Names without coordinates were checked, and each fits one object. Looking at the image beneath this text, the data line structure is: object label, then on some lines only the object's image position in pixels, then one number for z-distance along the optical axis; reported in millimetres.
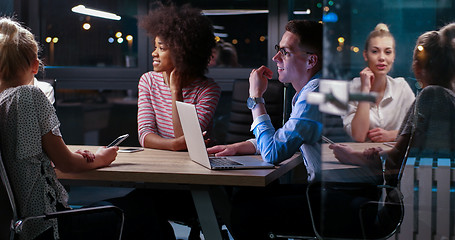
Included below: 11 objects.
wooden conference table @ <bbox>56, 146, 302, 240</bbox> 2068
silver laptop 2207
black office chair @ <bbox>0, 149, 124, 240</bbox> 1893
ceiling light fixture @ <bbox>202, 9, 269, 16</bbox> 5414
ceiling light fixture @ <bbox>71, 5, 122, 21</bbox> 5500
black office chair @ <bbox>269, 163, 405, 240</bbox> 1205
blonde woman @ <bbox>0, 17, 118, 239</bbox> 1960
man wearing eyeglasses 2275
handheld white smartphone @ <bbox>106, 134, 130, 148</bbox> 2566
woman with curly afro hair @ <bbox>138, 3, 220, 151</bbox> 3104
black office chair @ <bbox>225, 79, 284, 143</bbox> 3361
